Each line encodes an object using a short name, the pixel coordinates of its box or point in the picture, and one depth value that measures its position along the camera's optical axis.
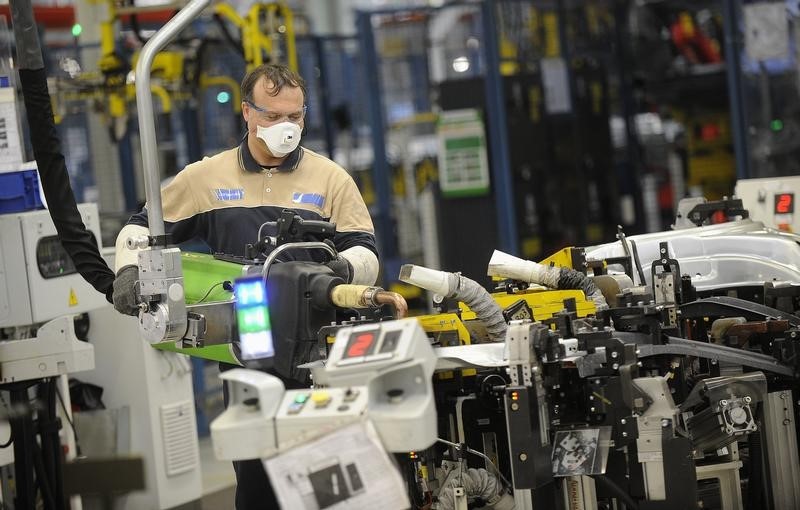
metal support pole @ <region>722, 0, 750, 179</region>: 18.75
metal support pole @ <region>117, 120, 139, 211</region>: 19.39
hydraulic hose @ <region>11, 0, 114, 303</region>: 8.67
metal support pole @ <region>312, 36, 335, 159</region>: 21.69
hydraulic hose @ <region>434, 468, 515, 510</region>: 7.61
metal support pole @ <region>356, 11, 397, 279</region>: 19.71
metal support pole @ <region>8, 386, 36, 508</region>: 10.51
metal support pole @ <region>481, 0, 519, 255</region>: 19.83
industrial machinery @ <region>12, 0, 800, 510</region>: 5.81
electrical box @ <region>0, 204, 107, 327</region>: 10.93
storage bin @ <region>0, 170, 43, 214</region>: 10.90
